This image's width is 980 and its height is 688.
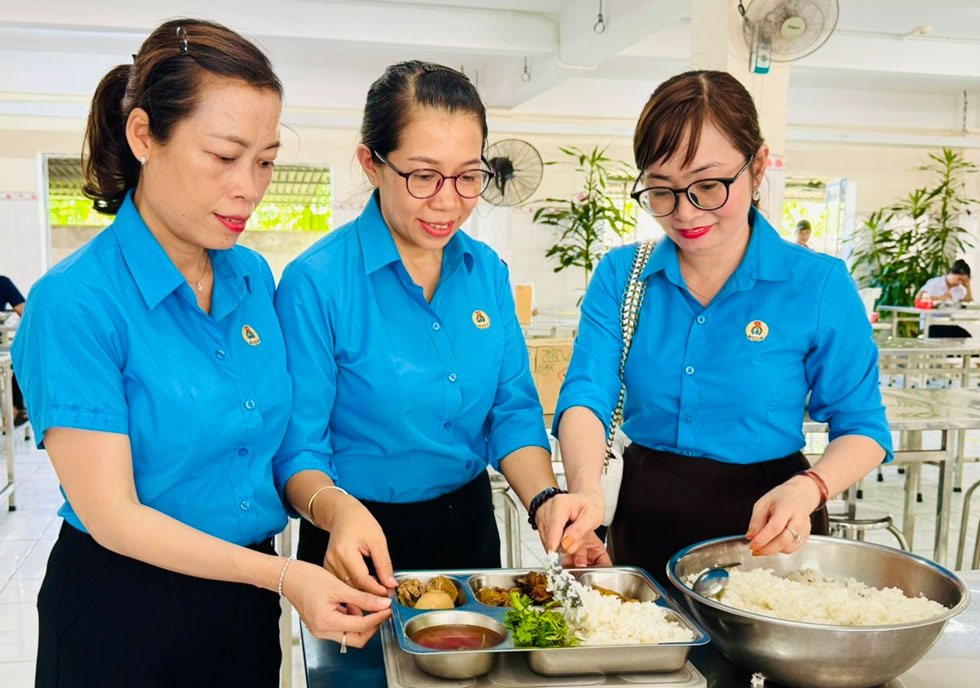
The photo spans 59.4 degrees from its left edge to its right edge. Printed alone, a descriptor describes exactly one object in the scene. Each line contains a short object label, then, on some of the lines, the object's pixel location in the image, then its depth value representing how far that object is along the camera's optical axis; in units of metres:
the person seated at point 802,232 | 9.79
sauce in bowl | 1.10
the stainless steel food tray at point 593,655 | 1.05
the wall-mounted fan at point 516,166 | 8.29
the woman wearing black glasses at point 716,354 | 1.53
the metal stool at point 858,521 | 3.14
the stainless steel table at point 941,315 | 8.02
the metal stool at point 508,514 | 3.14
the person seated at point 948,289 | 8.88
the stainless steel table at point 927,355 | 5.59
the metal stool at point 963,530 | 3.85
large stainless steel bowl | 1.06
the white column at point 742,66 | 4.69
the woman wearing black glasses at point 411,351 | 1.51
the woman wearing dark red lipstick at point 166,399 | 1.18
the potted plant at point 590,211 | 6.96
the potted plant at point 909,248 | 9.01
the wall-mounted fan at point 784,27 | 4.38
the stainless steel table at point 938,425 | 3.50
